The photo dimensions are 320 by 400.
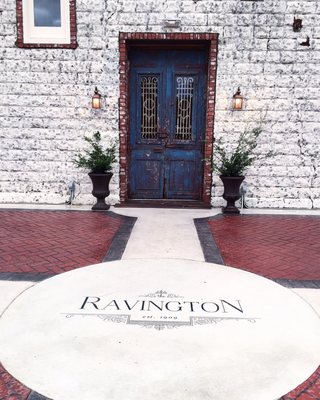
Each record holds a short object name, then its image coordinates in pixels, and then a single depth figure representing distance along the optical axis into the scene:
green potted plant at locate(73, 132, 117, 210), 7.22
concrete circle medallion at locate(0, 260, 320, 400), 2.25
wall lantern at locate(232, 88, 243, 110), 7.34
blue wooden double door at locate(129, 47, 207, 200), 7.76
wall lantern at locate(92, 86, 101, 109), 7.45
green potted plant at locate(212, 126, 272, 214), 7.18
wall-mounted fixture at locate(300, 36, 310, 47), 7.27
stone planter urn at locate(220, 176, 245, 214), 7.17
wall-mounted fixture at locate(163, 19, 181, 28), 7.28
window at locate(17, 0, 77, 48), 7.38
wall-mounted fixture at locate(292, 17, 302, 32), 7.20
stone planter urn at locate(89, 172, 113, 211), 7.26
